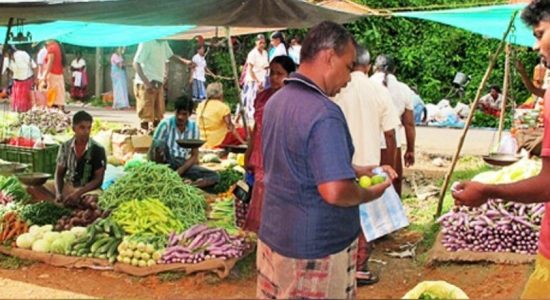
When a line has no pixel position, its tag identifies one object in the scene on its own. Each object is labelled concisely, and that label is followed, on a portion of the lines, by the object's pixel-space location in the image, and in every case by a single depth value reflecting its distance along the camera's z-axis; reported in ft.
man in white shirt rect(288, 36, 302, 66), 51.08
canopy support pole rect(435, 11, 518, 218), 23.29
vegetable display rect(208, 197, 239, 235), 21.52
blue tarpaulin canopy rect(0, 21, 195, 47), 33.05
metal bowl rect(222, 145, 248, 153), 28.19
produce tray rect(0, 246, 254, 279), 18.42
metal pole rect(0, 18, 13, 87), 20.60
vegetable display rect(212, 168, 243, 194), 28.43
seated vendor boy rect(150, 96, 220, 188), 27.04
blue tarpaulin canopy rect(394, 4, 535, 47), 25.32
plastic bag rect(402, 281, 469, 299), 8.85
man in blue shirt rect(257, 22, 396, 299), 8.77
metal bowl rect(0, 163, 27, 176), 21.42
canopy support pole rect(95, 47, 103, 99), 65.10
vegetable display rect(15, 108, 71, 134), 39.93
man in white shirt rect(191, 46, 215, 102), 57.57
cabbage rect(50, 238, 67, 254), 19.45
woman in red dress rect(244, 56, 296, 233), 17.99
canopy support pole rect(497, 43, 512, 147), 29.32
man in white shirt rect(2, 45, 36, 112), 43.01
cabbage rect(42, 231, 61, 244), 19.79
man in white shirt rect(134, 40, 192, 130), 39.40
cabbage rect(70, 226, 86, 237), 19.92
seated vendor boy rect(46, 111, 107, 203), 23.15
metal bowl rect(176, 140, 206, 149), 26.27
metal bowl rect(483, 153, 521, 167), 23.24
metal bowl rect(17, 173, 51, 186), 21.68
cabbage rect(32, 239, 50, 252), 19.54
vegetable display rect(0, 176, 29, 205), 23.86
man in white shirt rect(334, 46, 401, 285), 16.79
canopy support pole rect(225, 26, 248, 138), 33.65
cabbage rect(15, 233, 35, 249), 19.88
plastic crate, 27.27
